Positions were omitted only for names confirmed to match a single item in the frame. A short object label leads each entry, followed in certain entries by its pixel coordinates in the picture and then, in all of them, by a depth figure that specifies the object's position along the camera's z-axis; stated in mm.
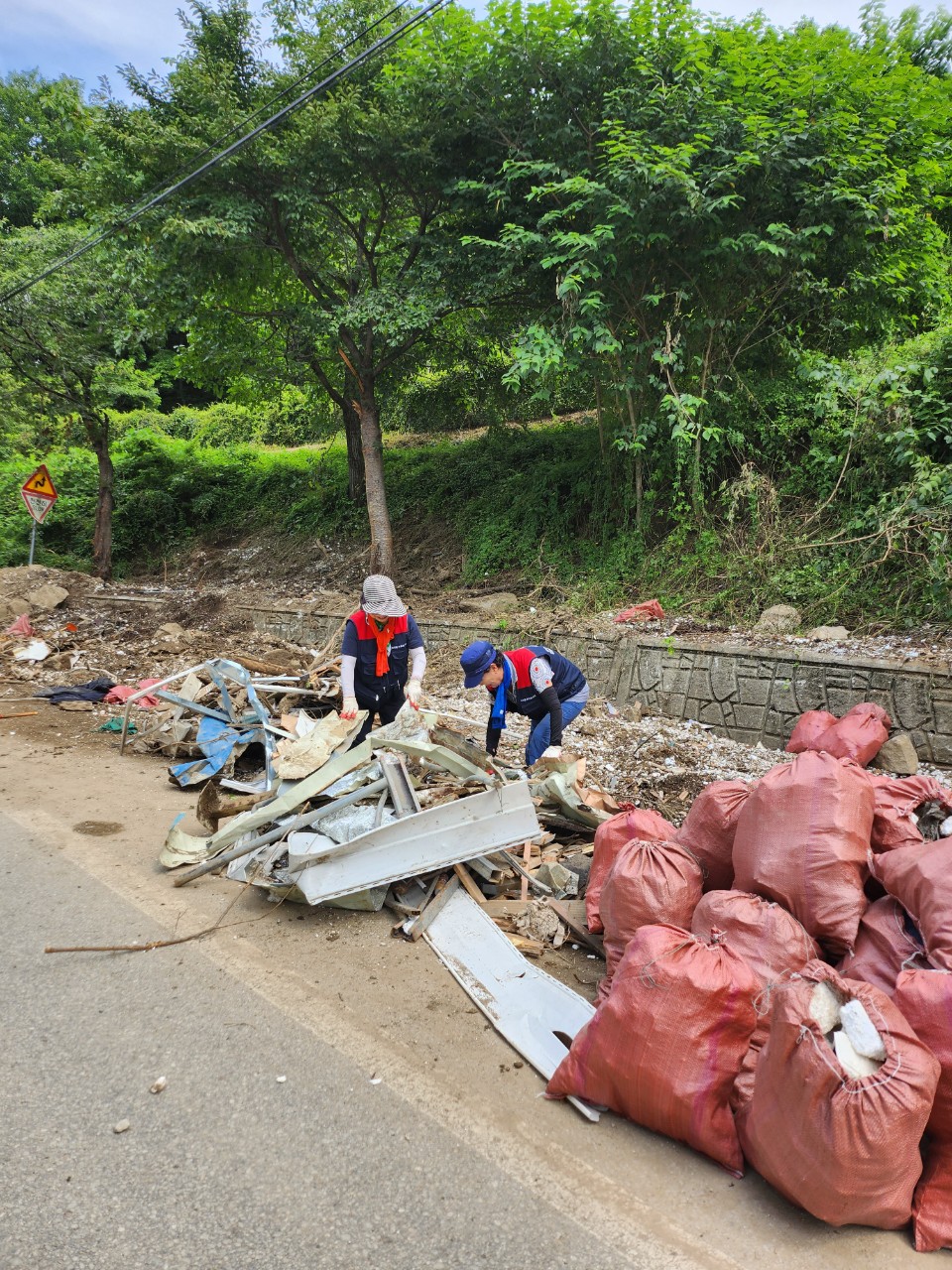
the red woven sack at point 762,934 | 2375
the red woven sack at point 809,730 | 5027
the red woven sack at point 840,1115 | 1731
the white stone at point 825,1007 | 1835
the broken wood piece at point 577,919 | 3238
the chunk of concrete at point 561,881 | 3674
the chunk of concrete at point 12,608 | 11695
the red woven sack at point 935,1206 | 1858
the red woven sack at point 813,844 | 2500
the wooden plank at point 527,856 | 3716
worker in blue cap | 4582
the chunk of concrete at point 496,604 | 9656
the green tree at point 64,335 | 13281
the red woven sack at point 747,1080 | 2092
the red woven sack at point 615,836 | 3182
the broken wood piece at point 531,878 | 3669
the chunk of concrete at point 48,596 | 12242
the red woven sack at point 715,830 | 3014
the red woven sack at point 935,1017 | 1871
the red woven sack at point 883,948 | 2270
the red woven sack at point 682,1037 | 2084
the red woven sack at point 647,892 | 2705
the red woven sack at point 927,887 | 2107
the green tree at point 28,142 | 25125
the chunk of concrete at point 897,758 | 5188
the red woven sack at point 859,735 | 4902
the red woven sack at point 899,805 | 2727
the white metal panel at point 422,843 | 3359
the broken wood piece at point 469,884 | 3576
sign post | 12992
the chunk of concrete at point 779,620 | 7258
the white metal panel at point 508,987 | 2656
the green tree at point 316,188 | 9383
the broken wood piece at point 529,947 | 3264
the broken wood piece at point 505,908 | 3543
